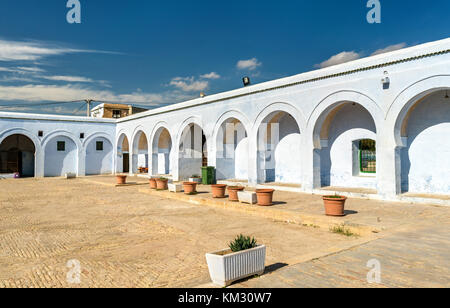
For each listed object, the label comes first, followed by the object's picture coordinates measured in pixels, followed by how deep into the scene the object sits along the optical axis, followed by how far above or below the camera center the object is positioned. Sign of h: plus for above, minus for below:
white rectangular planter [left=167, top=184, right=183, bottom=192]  14.99 -1.03
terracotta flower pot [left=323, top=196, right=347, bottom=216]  8.49 -1.06
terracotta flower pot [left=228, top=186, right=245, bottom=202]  11.83 -1.02
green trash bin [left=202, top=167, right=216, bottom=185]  18.06 -0.56
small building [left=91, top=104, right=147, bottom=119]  39.31 +6.85
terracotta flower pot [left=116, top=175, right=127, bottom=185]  19.18 -0.81
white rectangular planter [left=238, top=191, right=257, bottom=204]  11.05 -1.10
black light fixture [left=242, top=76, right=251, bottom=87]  18.09 +4.69
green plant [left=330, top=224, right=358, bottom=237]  7.61 -1.56
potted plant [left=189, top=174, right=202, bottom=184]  18.62 -0.80
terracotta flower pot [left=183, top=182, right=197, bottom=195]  14.07 -0.95
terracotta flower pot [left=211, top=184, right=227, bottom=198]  12.88 -1.03
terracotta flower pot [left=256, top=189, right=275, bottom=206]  10.55 -1.01
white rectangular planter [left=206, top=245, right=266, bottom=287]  4.12 -1.31
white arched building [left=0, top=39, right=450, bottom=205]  10.83 +1.65
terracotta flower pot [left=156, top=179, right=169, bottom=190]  16.23 -0.94
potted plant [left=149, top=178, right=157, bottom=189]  16.75 -0.93
